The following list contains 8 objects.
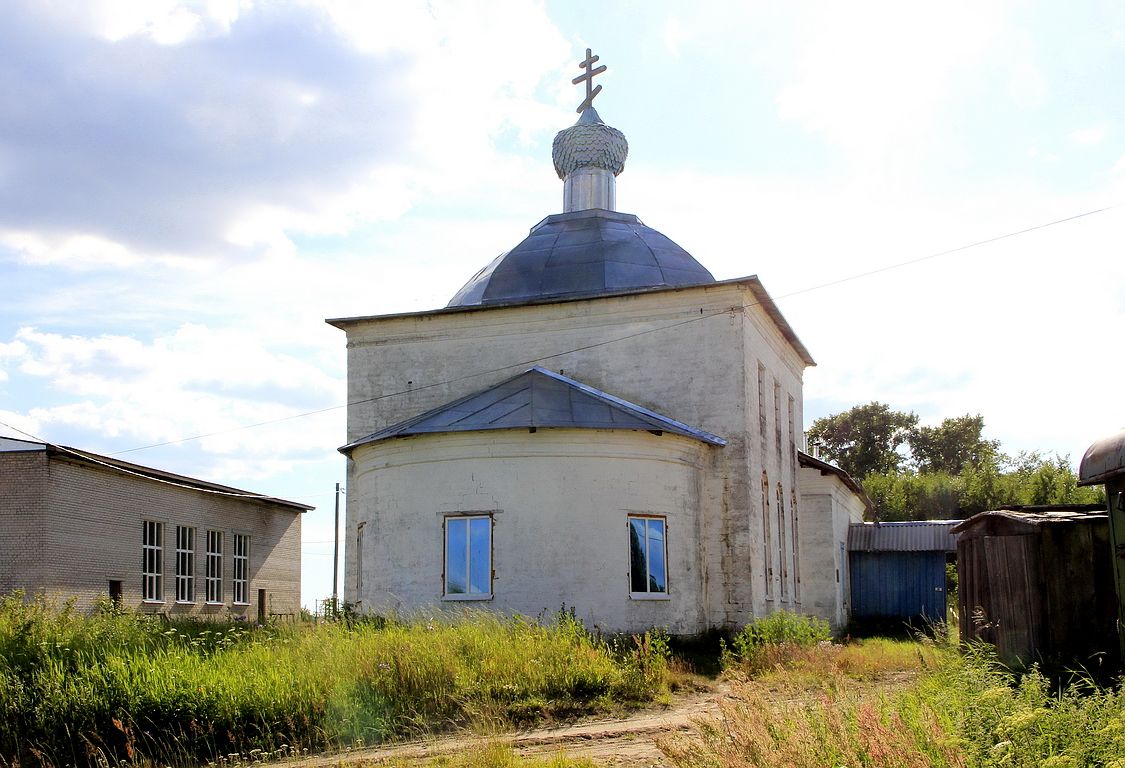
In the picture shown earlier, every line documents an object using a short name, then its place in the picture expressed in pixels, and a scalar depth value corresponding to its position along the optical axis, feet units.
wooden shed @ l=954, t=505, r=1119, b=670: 38.50
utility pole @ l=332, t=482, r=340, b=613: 87.20
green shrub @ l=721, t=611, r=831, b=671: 47.14
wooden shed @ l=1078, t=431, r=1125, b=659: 34.96
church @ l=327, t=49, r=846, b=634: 54.90
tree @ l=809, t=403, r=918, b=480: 183.11
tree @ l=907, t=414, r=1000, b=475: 183.93
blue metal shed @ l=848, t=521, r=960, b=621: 92.43
